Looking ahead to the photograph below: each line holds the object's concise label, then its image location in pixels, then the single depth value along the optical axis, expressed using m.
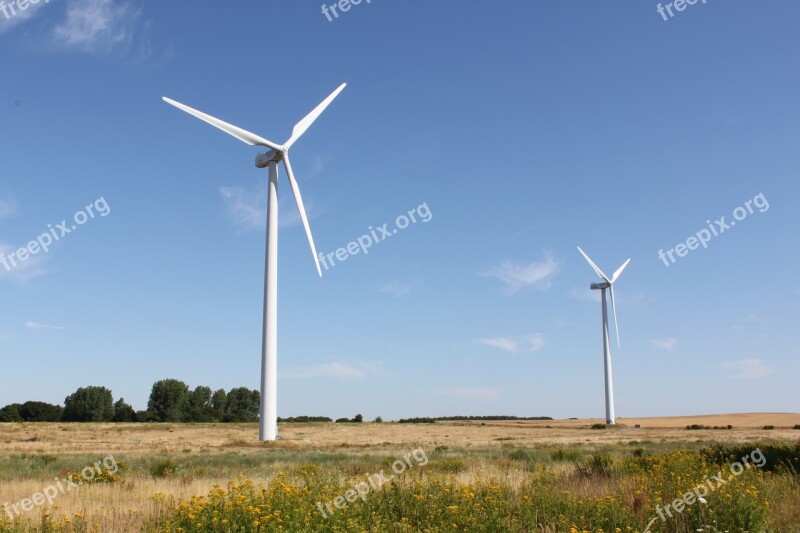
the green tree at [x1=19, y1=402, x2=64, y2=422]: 151.12
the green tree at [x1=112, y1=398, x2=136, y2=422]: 146.25
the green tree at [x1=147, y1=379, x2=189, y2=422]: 157.25
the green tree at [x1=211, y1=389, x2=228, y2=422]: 168.00
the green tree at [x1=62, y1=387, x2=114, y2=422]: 154.00
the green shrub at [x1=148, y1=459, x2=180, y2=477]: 21.96
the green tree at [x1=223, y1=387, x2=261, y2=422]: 169.75
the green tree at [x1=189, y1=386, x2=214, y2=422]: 155.25
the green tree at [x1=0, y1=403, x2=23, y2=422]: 140.75
